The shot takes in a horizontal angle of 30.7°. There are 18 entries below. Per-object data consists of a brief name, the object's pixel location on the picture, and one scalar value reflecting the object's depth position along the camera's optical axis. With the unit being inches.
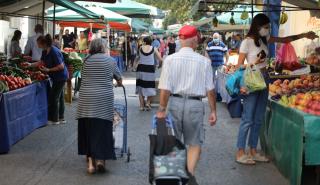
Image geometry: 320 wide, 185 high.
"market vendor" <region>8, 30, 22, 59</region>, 634.8
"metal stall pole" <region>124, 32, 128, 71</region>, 1316.4
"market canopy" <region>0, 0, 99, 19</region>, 536.0
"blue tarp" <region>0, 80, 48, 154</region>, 343.6
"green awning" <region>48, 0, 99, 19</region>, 524.9
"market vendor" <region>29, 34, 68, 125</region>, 450.0
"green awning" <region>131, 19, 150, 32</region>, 1264.1
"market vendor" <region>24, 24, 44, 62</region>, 579.9
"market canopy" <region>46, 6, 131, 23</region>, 722.8
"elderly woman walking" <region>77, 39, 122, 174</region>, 289.6
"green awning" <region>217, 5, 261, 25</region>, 898.4
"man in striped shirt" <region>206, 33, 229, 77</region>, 698.8
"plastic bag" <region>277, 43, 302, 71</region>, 410.3
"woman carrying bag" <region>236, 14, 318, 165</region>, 313.4
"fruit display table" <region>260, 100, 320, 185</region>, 242.8
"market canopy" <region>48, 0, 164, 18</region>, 1022.4
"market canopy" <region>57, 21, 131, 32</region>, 856.8
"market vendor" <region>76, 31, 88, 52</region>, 997.4
